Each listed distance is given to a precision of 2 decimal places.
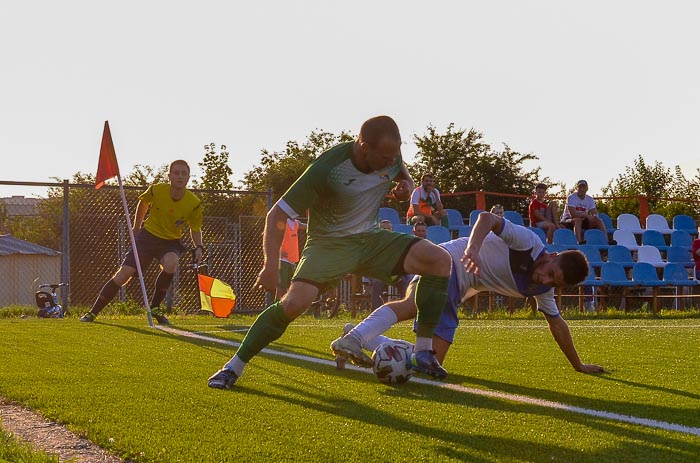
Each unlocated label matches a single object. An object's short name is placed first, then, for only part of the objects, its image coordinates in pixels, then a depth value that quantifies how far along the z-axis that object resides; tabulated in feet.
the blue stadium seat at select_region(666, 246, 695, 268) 64.64
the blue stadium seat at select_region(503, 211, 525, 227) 64.23
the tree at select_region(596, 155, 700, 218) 133.08
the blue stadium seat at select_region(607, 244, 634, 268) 61.67
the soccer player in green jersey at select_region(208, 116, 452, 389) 17.97
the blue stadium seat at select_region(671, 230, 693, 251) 67.46
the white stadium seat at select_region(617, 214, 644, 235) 68.90
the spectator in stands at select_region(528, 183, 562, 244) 60.49
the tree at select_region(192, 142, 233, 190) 141.69
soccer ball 19.30
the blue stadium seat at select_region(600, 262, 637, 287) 59.16
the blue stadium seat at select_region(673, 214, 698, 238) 71.46
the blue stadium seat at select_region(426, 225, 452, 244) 54.80
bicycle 47.29
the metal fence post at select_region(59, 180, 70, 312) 50.11
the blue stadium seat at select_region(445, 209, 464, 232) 62.75
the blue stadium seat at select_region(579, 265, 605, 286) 57.87
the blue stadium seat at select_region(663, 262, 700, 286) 60.90
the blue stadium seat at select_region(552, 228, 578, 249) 59.93
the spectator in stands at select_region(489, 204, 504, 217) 51.97
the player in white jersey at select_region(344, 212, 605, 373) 19.81
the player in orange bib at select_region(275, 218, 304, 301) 45.10
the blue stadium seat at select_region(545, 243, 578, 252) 57.71
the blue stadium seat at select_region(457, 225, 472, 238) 59.57
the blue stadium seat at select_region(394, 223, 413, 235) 56.49
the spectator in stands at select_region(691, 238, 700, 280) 52.39
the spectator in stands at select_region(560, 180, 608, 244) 62.44
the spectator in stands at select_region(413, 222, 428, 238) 47.80
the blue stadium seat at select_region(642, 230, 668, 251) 67.21
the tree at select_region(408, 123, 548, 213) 138.51
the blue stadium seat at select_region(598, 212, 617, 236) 68.36
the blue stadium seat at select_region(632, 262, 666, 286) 58.65
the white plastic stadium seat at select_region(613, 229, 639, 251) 66.18
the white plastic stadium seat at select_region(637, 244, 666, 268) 64.03
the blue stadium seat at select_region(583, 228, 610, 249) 62.34
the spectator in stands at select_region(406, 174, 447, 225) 53.93
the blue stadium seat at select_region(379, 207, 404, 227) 62.23
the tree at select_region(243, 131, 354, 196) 151.64
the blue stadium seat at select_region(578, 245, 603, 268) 60.03
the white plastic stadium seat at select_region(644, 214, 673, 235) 71.05
